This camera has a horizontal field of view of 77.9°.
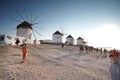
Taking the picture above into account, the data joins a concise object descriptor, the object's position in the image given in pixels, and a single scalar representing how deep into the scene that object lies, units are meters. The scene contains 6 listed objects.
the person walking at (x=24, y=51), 6.85
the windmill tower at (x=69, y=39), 43.37
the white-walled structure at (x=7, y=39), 14.32
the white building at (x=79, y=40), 46.08
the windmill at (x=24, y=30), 22.00
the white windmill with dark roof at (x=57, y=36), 35.65
